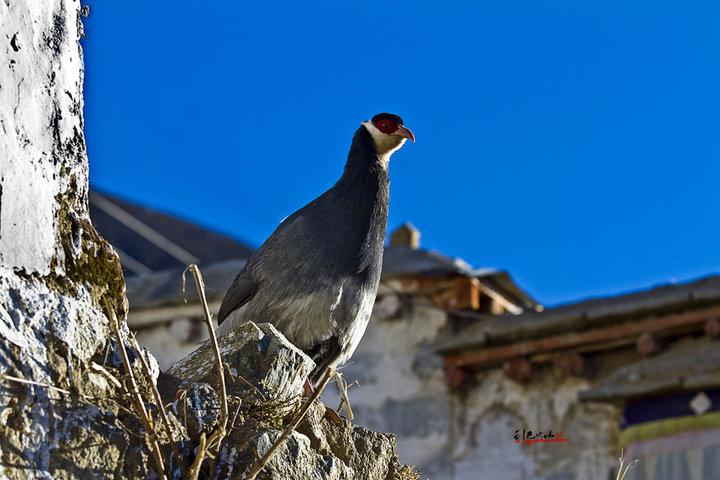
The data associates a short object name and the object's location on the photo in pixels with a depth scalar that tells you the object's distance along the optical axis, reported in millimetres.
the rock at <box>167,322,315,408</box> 5840
